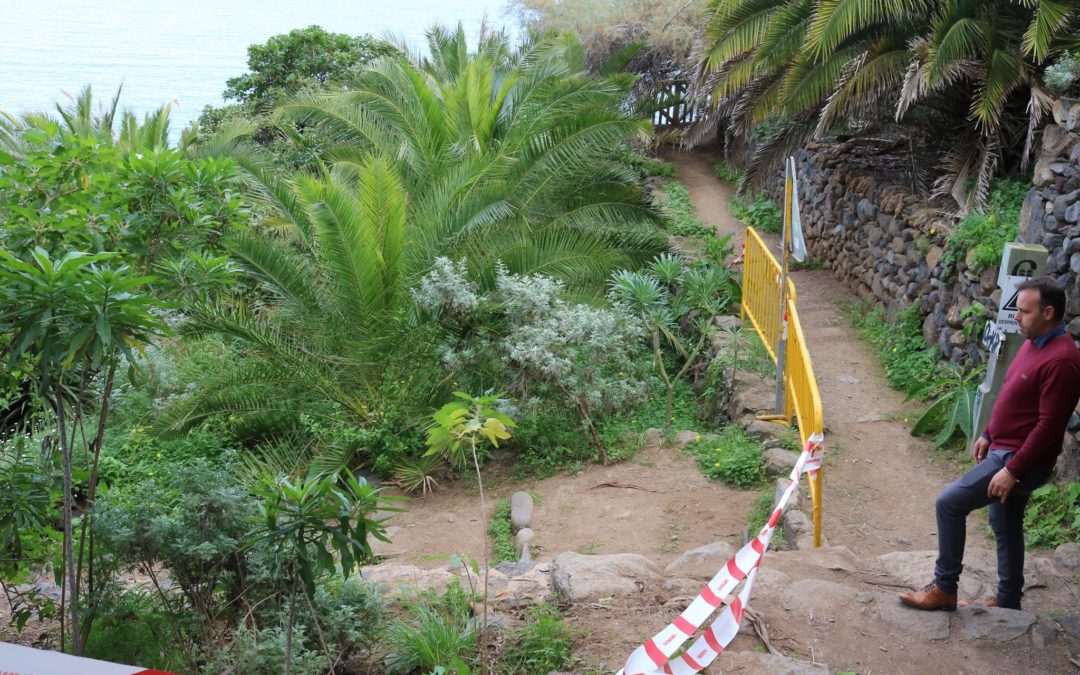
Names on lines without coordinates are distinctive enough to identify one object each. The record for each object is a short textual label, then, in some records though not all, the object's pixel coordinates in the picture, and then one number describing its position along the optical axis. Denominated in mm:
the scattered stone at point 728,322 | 10906
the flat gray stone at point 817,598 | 4703
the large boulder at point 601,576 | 5148
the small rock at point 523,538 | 7590
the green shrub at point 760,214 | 16156
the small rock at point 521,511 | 8016
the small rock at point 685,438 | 8984
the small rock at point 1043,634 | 4355
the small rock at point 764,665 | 4035
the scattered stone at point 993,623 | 4434
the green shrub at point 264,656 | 4129
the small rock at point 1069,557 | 5461
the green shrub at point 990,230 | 8422
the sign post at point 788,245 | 7598
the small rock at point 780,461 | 7637
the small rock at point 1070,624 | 4516
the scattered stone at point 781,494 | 6764
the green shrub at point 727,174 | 19984
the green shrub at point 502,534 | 7562
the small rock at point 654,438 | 9117
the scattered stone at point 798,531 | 6238
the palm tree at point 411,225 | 9711
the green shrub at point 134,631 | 4520
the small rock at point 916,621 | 4480
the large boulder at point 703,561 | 5953
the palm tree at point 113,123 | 14116
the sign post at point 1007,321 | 6090
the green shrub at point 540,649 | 4363
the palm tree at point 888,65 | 8844
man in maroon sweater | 4320
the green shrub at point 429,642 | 4309
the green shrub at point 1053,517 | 6172
